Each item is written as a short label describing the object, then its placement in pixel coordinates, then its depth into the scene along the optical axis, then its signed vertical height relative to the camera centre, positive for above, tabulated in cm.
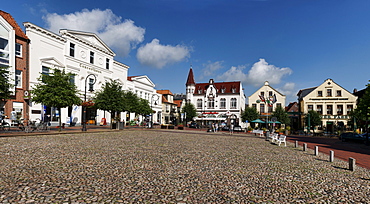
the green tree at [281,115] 4838 -118
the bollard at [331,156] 1144 -238
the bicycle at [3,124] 2064 -134
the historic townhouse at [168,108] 6350 +32
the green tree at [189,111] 6041 -38
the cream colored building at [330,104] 5166 +136
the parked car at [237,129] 4431 -385
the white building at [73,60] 2893 +787
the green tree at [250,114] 5466 -107
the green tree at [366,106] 2205 +36
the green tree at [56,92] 2175 +175
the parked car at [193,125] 5439 -375
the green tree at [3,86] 1878 +203
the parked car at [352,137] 2438 -310
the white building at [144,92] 5053 +446
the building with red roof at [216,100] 6212 +284
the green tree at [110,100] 3083 +134
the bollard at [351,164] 925 -226
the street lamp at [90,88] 2405 +135
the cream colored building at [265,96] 5759 +309
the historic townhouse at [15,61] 2494 +566
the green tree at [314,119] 4706 -196
